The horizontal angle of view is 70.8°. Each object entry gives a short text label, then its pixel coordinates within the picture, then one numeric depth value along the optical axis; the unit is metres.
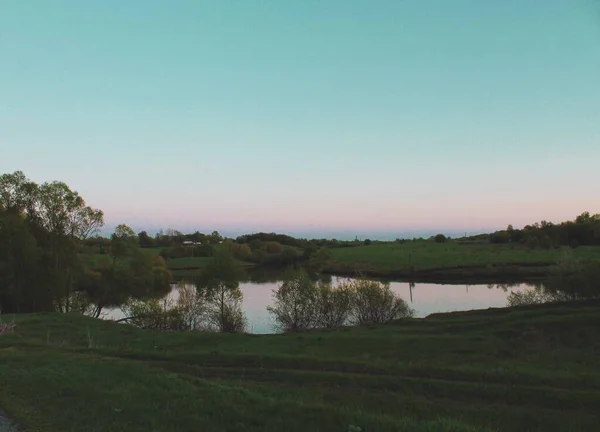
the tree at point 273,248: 144.05
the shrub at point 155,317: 46.22
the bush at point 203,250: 132.10
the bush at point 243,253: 132.38
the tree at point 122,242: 60.19
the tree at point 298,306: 47.78
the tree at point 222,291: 49.16
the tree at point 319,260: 95.03
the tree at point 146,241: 173.61
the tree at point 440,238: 158.50
